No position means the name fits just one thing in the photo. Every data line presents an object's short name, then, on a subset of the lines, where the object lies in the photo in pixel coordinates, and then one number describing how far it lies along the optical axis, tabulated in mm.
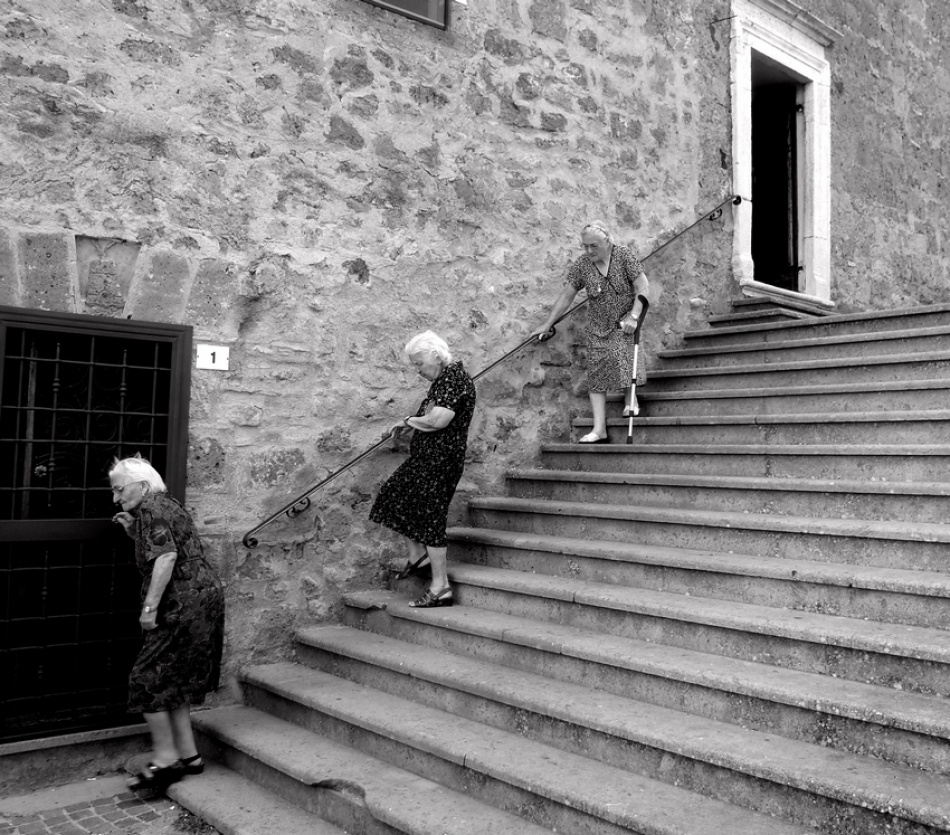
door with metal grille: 4219
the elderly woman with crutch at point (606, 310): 6023
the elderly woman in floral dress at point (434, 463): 4688
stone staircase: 2848
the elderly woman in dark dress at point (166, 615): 3838
